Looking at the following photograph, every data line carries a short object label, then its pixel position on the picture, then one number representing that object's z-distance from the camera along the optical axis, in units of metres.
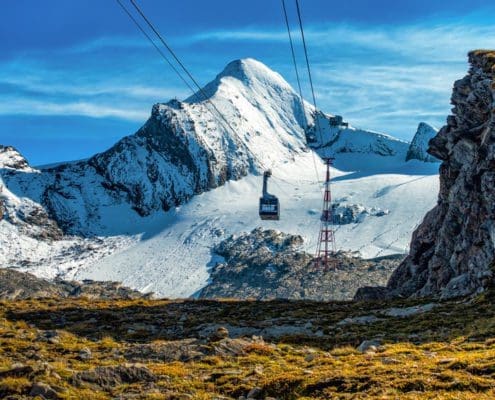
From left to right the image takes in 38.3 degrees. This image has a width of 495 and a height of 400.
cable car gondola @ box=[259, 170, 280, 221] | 70.00
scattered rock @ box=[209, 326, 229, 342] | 28.18
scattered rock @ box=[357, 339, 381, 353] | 24.42
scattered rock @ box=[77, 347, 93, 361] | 25.24
